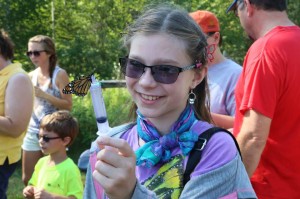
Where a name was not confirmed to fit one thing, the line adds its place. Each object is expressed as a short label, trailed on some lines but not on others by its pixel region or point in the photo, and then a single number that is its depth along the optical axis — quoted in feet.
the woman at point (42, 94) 17.67
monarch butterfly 4.96
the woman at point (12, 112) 12.69
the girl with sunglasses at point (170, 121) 5.49
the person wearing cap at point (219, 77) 11.19
